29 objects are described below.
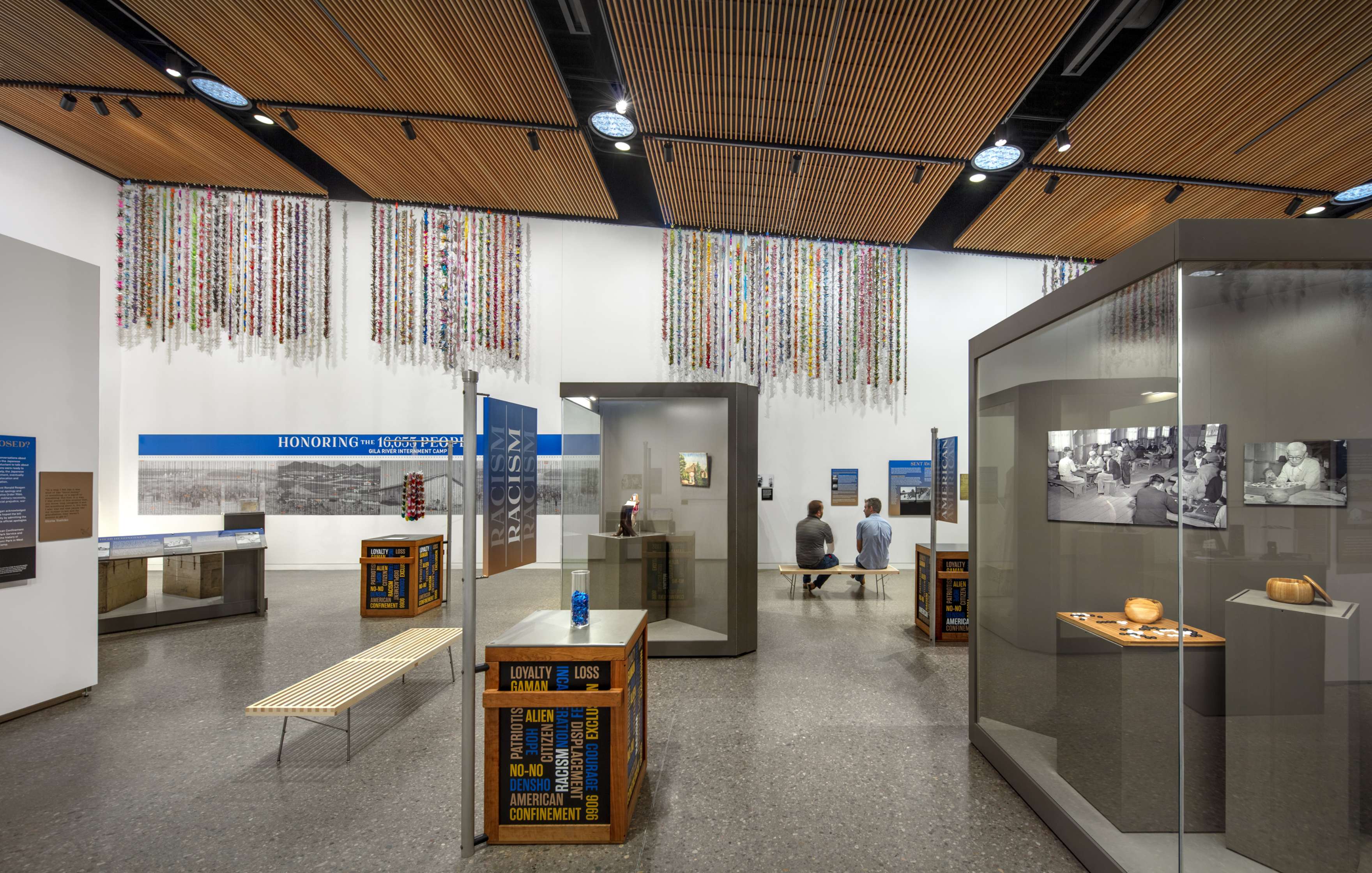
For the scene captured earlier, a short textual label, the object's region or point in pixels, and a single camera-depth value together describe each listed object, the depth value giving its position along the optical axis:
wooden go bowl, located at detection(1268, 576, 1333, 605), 2.01
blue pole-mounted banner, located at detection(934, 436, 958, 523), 5.45
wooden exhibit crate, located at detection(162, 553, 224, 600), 6.39
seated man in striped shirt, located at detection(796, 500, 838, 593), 7.41
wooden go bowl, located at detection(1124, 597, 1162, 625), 2.15
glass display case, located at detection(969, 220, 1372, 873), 1.97
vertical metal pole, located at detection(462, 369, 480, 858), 2.45
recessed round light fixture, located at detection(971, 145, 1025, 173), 5.95
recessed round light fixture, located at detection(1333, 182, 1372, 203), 6.36
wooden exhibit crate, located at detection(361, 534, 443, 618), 6.54
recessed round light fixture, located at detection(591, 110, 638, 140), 5.86
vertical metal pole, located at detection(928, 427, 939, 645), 5.52
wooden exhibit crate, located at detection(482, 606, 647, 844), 2.50
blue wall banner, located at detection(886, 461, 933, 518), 9.23
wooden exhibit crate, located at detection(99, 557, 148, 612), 5.85
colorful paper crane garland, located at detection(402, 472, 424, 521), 7.27
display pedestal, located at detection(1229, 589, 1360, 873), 2.01
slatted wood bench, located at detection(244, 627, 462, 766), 3.08
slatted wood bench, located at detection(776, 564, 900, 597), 7.43
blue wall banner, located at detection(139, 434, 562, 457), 9.00
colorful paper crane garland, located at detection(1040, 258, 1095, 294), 9.10
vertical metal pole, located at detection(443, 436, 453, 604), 6.04
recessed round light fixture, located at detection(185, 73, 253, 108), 5.66
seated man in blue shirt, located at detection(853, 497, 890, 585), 7.63
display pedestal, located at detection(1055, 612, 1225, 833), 1.97
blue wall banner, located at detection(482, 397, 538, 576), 2.40
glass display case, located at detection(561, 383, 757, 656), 5.09
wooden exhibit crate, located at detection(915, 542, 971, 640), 5.59
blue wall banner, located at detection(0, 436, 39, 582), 3.72
